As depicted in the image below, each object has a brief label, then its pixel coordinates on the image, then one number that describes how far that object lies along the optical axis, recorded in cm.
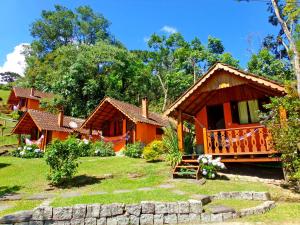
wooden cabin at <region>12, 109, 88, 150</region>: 2505
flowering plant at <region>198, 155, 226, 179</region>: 1152
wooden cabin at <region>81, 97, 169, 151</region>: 2183
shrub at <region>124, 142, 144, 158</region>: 1964
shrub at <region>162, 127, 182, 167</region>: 1306
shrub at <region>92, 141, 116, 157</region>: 2183
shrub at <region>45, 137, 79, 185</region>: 1143
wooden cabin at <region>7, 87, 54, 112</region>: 4119
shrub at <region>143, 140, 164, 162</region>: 1644
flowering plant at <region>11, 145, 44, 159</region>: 2198
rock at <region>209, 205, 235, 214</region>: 725
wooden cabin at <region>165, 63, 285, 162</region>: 1159
